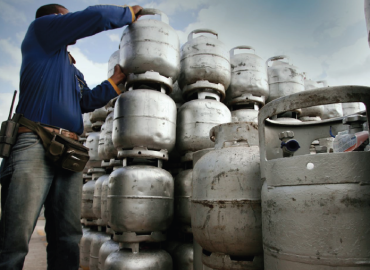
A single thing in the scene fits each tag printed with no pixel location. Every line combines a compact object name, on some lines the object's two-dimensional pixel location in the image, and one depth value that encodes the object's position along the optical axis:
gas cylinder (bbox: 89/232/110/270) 2.34
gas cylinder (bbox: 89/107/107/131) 2.97
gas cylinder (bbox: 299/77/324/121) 2.77
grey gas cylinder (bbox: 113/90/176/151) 1.86
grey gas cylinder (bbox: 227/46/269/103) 2.43
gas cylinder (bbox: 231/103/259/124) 2.38
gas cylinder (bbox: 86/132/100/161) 2.90
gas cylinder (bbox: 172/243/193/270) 1.86
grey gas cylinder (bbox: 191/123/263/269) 1.10
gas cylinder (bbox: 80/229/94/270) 2.55
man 1.25
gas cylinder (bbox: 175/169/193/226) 1.94
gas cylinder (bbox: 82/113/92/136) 3.34
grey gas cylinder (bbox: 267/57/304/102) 2.70
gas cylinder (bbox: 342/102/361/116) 3.60
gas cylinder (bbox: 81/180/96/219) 2.74
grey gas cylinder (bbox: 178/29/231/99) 2.19
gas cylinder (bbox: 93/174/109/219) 2.47
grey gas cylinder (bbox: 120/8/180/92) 1.95
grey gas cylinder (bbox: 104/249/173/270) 1.72
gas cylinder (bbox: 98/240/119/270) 1.99
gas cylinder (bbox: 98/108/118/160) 2.35
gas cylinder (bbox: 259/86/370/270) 0.79
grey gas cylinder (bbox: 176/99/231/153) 2.02
